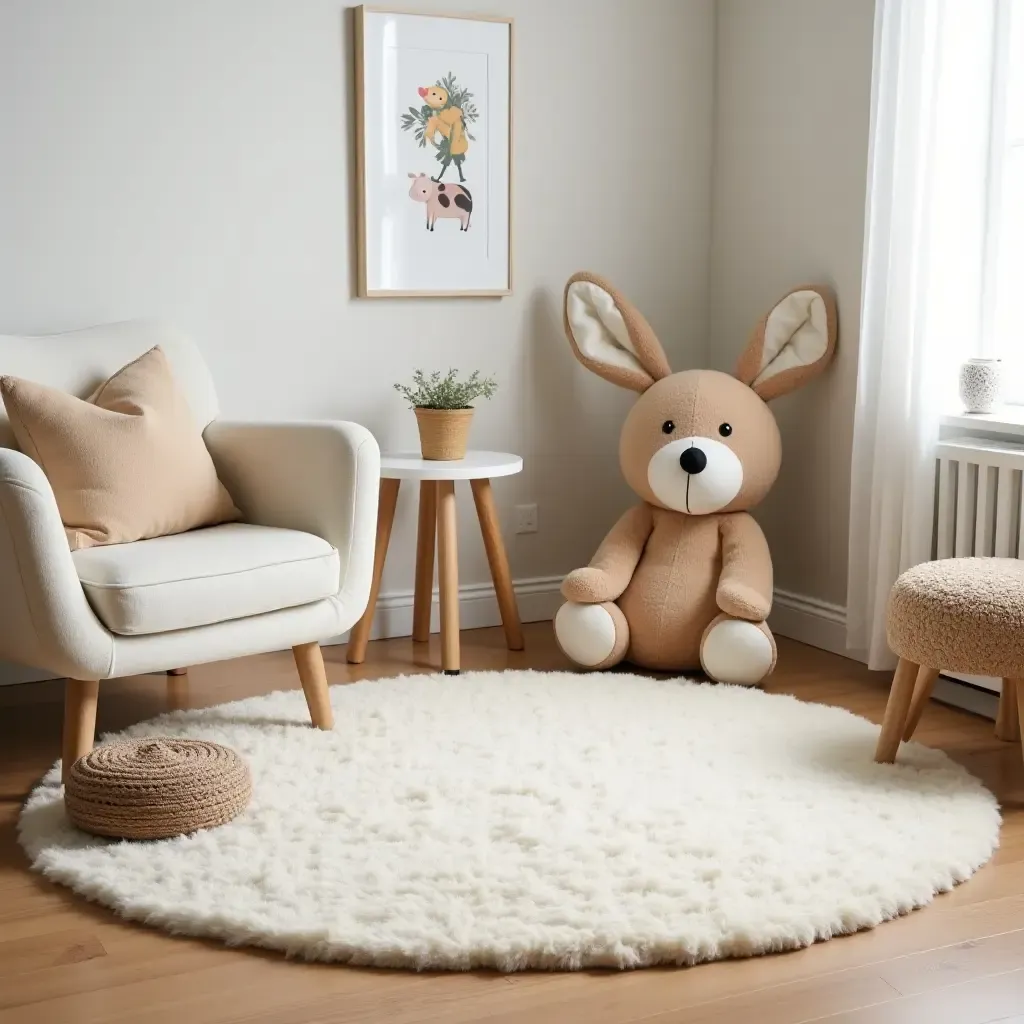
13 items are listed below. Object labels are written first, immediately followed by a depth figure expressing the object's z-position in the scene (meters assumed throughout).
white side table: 3.39
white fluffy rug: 1.99
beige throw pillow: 2.75
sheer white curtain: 3.15
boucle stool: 2.50
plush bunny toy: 3.36
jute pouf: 2.29
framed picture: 3.62
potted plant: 3.48
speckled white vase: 3.17
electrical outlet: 4.01
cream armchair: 2.46
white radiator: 3.01
